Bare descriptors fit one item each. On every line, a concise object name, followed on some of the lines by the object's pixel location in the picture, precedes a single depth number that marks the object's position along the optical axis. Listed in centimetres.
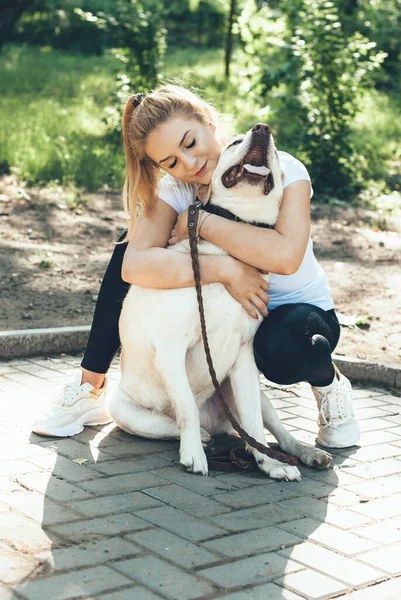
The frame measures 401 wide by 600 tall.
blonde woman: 319
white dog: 310
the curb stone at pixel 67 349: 435
